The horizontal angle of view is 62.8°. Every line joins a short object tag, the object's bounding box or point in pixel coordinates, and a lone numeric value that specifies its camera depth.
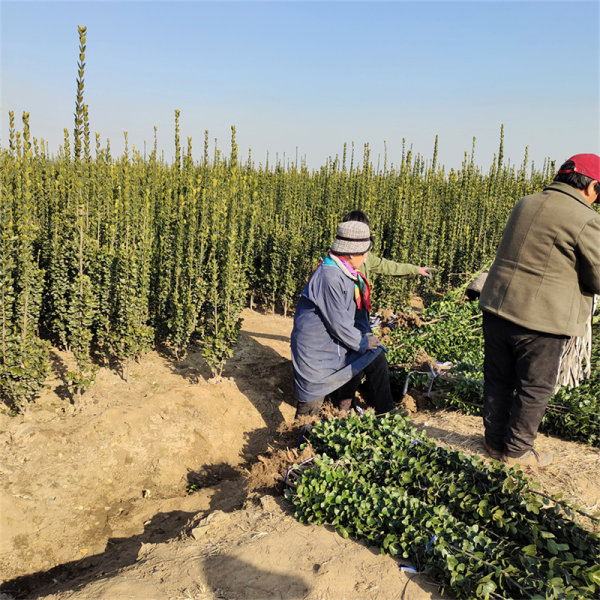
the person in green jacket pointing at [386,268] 5.62
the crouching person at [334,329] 4.25
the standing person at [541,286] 3.07
